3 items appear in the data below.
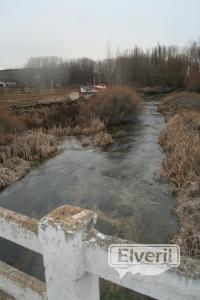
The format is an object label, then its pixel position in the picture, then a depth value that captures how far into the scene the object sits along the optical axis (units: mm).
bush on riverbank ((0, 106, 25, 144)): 13534
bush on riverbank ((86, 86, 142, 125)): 20344
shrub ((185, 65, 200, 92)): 33438
